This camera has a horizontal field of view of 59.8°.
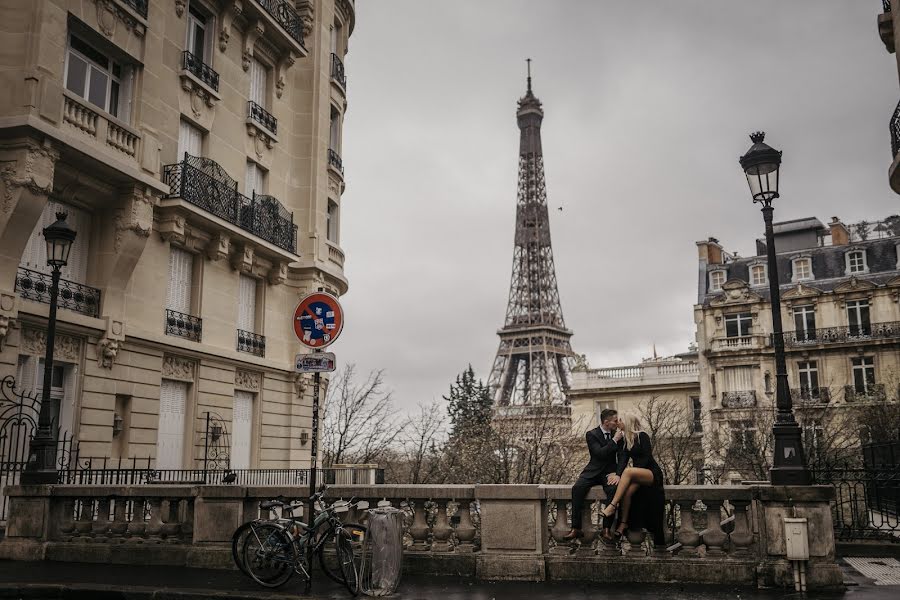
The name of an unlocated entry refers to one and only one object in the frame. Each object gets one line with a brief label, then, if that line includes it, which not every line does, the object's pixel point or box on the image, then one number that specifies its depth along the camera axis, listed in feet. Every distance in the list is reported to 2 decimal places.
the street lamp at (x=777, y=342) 29.63
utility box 27.52
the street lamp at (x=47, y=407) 36.55
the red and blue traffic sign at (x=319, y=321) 29.84
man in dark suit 29.58
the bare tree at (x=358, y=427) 107.17
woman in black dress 28.66
